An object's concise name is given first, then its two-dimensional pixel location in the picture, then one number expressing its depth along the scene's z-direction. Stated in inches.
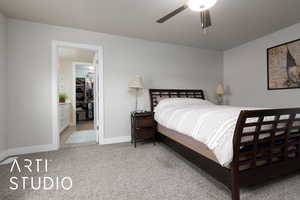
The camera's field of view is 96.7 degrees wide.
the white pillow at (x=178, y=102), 120.1
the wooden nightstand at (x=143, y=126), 111.8
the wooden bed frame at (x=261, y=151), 48.3
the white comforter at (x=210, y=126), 50.1
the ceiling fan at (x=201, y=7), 57.1
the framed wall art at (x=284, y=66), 107.7
